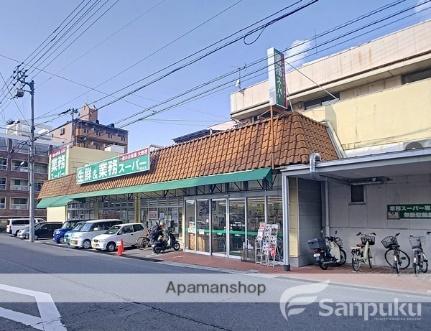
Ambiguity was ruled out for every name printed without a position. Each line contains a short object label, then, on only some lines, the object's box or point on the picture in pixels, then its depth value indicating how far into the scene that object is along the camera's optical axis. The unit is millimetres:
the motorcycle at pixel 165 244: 19062
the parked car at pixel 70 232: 24250
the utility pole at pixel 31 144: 27531
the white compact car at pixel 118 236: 20969
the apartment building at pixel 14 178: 56250
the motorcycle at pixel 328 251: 13164
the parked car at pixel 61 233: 28191
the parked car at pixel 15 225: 40550
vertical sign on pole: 14852
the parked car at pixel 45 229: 33031
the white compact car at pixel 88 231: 22844
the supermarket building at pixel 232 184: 14406
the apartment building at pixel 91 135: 68819
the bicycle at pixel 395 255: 12008
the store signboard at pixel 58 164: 37344
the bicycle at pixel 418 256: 11562
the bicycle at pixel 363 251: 12727
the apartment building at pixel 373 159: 12742
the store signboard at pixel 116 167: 22672
